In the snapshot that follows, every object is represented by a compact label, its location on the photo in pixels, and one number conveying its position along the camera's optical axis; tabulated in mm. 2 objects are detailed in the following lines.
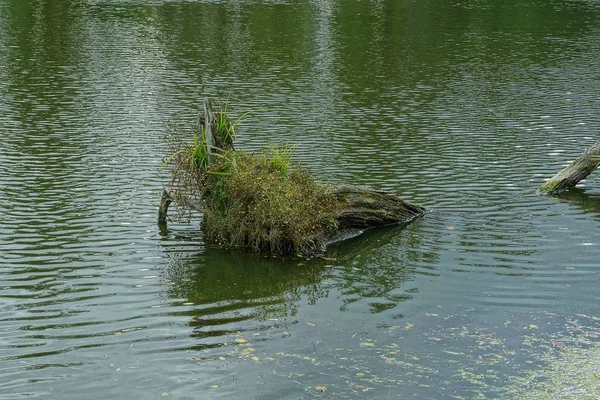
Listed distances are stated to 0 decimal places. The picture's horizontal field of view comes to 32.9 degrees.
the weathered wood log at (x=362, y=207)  18188
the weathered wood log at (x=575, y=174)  20950
